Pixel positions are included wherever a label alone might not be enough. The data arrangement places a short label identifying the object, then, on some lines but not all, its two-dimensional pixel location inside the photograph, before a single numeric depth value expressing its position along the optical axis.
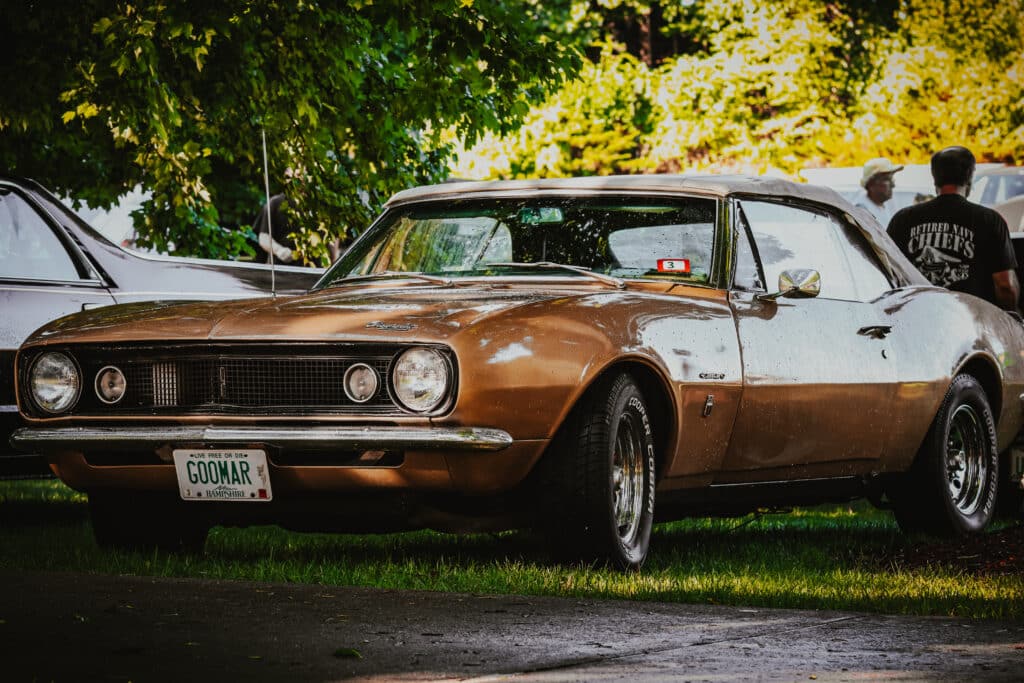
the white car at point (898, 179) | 42.52
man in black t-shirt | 17.78
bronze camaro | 11.16
